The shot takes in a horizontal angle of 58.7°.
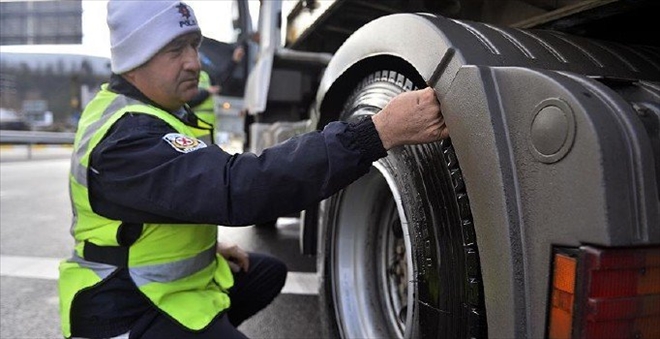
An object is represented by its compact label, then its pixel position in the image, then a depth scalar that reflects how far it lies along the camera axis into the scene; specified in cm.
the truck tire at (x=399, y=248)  130
